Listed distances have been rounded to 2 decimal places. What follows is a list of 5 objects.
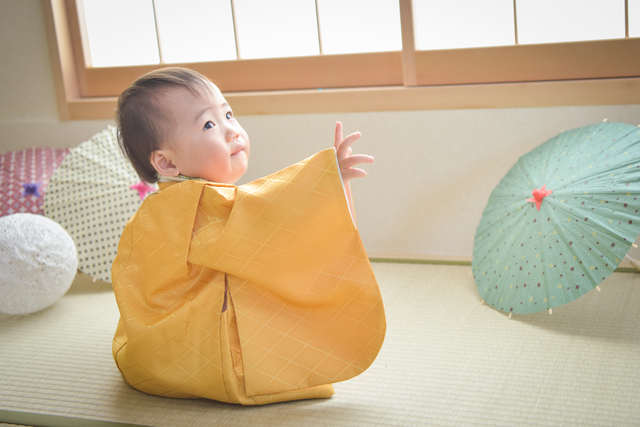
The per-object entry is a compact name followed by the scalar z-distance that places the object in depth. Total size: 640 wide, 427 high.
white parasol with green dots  1.97
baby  1.14
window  1.76
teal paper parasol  1.30
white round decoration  1.62
